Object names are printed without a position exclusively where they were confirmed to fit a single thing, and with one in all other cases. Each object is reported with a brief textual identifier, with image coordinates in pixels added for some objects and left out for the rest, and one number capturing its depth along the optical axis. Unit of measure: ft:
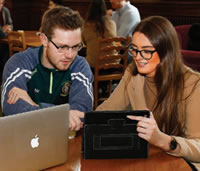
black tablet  4.29
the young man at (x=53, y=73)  5.76
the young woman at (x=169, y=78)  5.25
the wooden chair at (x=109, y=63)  12.35
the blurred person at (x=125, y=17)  15.11
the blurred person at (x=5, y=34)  17.25
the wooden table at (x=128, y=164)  4.47
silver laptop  3.78
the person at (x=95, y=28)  13.01
